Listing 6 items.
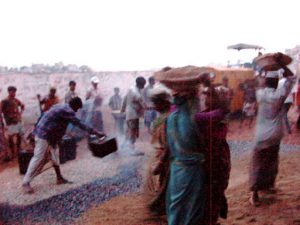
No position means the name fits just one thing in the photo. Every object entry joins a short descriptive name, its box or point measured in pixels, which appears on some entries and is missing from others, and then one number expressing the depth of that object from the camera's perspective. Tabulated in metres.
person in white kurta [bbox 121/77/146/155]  5.63
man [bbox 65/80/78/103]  5.11
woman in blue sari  2.90
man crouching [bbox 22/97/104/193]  4.82
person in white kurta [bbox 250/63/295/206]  3.97
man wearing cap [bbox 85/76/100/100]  5.02
